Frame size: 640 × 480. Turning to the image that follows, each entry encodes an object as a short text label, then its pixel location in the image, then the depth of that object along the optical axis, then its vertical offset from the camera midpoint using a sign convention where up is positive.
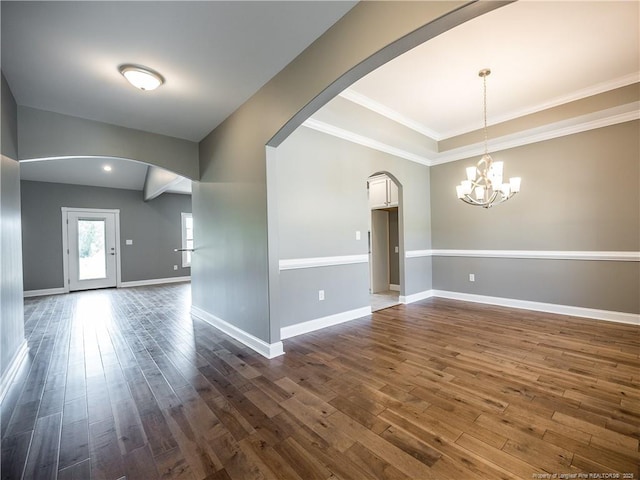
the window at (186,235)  8.52 +0.25
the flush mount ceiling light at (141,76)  2.29 +1.46
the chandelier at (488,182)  3.16 +0.65
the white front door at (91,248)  6.79 -0.07
